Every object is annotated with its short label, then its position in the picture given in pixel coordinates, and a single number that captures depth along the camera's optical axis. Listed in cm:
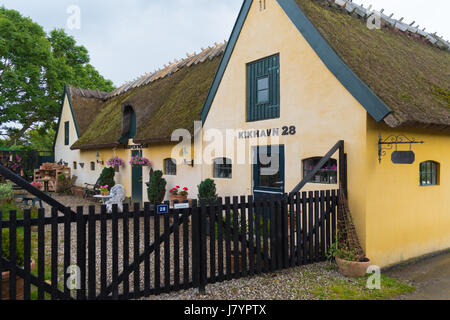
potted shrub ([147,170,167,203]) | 1202
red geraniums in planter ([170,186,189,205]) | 1093
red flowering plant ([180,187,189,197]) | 1095
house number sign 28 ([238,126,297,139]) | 755
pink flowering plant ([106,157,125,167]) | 1506
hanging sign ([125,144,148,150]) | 1355
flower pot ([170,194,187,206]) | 1089
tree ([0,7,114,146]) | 2364
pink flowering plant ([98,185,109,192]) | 1359
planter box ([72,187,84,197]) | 1883
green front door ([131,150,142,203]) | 1423
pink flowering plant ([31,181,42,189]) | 1885
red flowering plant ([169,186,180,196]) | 1095
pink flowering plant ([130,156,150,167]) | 1305
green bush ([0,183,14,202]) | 1123
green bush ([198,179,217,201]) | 952
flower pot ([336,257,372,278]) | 561
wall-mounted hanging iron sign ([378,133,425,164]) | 570
